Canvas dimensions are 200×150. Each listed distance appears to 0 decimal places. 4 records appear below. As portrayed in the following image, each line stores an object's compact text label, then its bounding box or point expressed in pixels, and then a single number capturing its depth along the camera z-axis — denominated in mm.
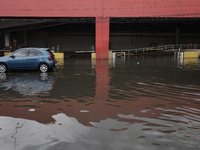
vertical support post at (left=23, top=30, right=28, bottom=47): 46662
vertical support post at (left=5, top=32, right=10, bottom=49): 38994
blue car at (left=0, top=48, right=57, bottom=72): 13016
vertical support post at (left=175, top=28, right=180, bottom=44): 48572
